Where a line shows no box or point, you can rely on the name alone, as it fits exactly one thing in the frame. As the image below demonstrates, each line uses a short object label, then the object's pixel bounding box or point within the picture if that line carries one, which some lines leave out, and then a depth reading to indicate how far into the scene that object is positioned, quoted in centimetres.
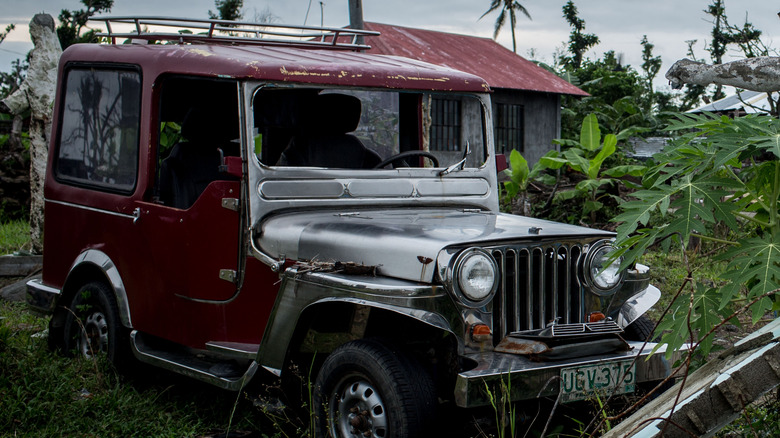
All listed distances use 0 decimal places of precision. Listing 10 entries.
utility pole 990
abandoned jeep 357
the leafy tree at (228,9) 2572
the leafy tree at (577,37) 3741
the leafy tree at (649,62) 3325
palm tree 3881
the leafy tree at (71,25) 2420
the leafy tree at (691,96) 2905
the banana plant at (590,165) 976
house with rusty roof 1684
